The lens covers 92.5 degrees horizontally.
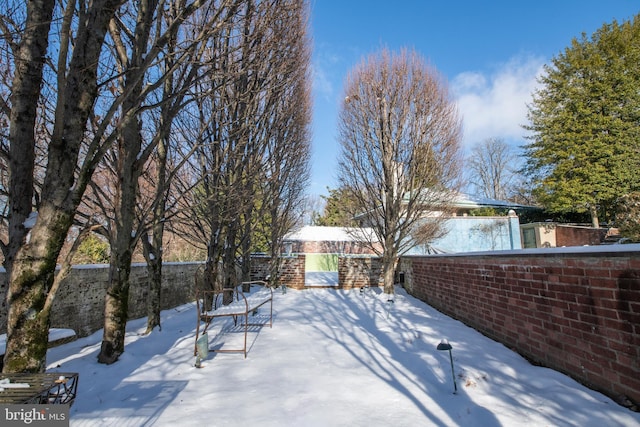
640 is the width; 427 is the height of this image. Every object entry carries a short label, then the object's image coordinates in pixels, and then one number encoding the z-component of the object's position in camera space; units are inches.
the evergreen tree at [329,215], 1230.3
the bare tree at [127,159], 130.0
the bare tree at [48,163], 92.7
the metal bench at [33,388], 71.0
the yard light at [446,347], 118.2
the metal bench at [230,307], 161.3
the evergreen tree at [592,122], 651.5
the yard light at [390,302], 324.6
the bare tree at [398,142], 389.4
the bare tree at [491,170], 1195.1
